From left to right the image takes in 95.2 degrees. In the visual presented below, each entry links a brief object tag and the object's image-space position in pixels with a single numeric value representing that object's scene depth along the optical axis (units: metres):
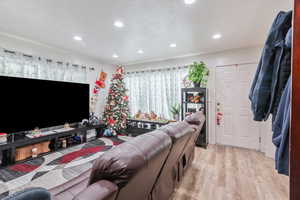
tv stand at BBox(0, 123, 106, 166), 2.36
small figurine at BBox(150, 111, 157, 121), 4.49
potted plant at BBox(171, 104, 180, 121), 4.12
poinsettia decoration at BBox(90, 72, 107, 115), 4.38
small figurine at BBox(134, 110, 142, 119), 4.76
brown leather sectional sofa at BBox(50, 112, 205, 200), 0.68
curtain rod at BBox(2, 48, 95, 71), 2.80
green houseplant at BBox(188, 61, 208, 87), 3.63
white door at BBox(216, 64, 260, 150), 3.45
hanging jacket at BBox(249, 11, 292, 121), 0.91
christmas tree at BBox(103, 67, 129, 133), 4.32
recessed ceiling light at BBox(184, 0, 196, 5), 1.81
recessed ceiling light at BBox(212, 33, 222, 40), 2.78
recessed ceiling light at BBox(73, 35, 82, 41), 2.90
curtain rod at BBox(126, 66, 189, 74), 4.24
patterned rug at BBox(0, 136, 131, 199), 1.95
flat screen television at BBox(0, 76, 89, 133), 2.49
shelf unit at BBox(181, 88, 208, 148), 3.60
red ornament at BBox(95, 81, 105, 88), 4.45
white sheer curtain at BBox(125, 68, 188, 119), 4.32
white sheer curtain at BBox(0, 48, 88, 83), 2.80
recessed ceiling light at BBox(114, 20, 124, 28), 2.33
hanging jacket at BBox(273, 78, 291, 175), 0.73
